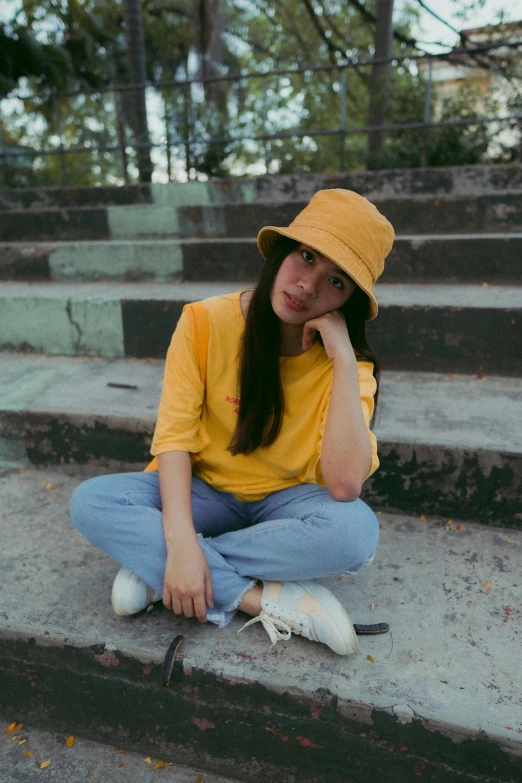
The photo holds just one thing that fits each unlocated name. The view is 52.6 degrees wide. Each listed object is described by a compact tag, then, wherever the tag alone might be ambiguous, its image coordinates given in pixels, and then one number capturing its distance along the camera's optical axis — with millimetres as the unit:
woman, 1176
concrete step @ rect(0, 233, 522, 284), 2578
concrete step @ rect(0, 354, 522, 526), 1608
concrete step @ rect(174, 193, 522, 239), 2963
